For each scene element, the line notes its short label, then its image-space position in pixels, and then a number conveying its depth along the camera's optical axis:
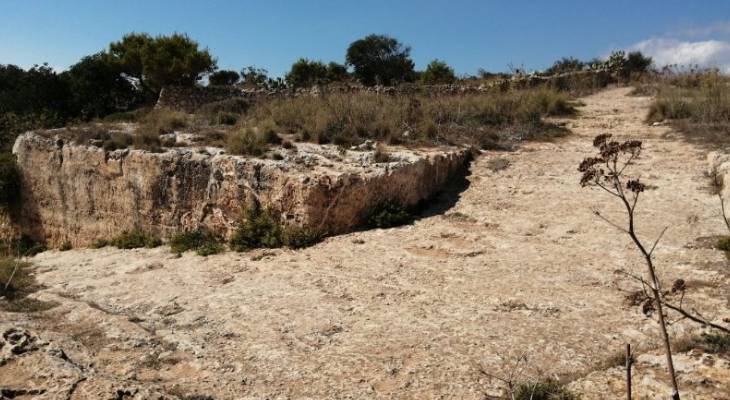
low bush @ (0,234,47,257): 11.09
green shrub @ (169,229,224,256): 8.32
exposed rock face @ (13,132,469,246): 8.24
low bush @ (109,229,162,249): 9.53
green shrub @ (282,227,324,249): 7.78
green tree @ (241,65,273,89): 21.14
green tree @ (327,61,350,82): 26.44
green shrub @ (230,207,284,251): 7.95
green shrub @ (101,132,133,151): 10.54
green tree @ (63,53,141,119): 21.80
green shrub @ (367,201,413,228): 8.23
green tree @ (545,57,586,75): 20.85
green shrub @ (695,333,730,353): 3.93
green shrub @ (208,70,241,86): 24.75
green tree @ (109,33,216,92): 21.95
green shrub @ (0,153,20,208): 12.01
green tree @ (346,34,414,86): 26.28
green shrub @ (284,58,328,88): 27.15
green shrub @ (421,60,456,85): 25.28
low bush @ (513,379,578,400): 3.49
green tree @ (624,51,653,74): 20.38
